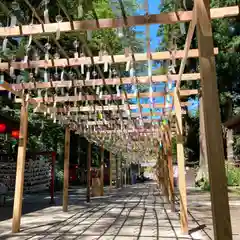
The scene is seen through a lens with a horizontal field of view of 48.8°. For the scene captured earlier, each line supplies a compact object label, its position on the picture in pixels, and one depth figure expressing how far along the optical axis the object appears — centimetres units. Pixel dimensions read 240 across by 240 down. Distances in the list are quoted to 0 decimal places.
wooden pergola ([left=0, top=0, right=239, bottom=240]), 187
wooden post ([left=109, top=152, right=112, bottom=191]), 1455
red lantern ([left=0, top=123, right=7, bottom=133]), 713
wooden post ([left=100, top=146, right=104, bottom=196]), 1104
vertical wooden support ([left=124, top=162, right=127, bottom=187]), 1929
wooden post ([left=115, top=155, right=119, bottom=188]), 1560
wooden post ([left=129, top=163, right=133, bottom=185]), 2247
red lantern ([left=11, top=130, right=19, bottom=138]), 804
